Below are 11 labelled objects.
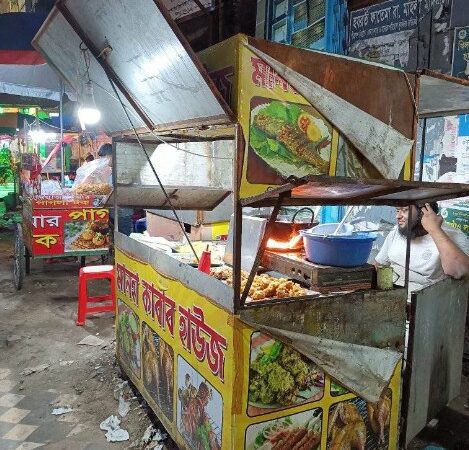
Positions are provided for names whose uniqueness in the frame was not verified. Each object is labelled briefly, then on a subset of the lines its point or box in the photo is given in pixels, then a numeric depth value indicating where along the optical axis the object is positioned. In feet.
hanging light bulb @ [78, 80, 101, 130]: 13.81
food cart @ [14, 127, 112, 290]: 25.85
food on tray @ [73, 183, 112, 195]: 27.31
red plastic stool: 20.71
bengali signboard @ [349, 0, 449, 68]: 18.43
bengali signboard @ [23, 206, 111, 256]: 25.88
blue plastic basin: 9.64
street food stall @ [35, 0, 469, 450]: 8.61
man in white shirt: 13.38
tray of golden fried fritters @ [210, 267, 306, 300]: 9.87
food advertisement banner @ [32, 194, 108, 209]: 25.58
